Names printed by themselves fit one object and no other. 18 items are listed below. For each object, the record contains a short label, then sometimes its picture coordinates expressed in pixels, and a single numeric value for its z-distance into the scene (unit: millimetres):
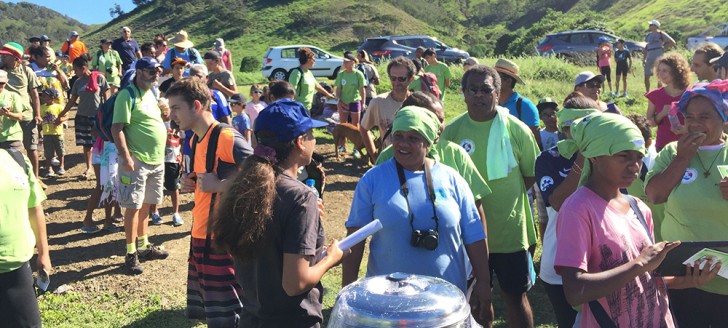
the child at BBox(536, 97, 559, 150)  6004
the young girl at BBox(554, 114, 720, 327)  2551
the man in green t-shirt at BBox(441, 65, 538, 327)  4066
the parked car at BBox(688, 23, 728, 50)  22688
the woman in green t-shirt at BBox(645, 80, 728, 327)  3387
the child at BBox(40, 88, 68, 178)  9836
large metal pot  1930
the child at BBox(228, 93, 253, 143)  7940
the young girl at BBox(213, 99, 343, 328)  2600
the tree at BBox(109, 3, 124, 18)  83000
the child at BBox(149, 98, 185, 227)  7555
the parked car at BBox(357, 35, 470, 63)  28322
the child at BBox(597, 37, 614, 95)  16359
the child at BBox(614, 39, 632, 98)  16634
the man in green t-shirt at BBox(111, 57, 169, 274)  6016
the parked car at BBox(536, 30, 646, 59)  26594
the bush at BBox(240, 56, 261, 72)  37219
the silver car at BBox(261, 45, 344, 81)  25109
